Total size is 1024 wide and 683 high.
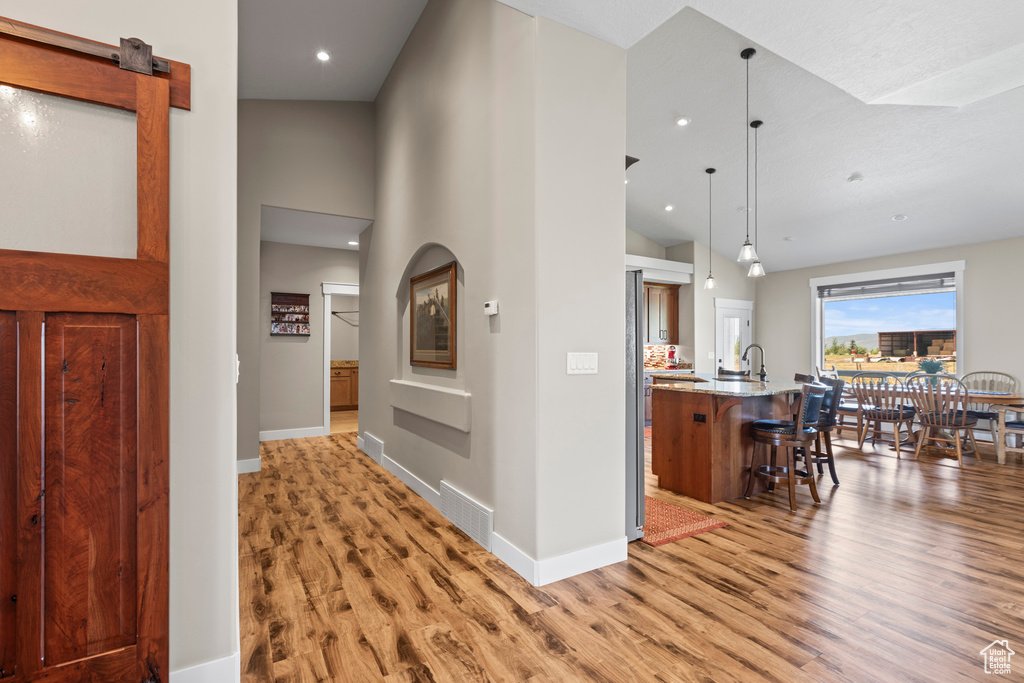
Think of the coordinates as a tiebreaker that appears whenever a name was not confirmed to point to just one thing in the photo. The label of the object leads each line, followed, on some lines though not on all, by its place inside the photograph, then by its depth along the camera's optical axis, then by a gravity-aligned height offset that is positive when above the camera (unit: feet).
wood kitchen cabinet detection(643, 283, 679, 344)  25.36 +1.56
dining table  16.14 -2.09
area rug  9.87 -4.04
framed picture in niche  11.44 +0.63
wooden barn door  4.51 -0.75
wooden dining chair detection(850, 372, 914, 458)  17.76 -2.51
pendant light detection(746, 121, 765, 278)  15.20 +2.38
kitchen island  11.96 -2.39
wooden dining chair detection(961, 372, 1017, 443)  18.57 -1.75
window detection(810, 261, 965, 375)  20.90 +1.11
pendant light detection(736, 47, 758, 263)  14.15 +2.66
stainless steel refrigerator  9.75 -1.40
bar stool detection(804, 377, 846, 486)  12.61 -2.11
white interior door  26.12 +0.58
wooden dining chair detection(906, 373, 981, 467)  16.15 -2.48
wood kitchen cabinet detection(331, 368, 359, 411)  30.45 -2.99
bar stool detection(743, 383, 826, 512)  11.53 -2.36
